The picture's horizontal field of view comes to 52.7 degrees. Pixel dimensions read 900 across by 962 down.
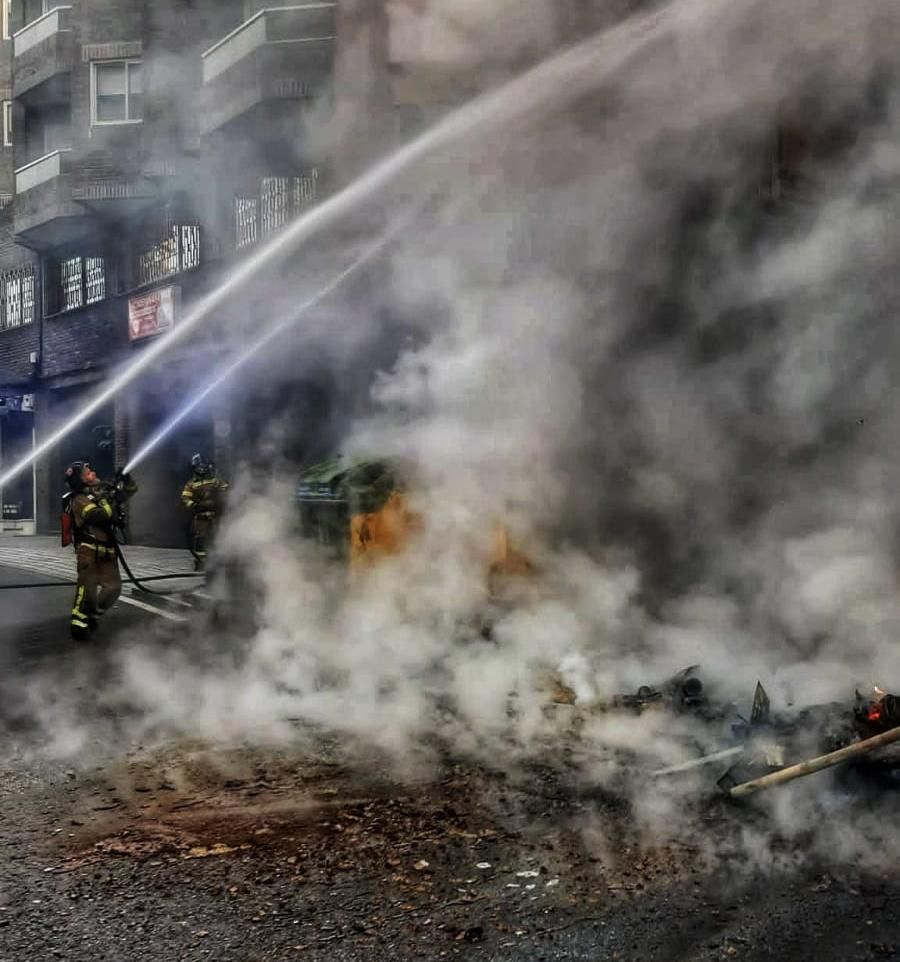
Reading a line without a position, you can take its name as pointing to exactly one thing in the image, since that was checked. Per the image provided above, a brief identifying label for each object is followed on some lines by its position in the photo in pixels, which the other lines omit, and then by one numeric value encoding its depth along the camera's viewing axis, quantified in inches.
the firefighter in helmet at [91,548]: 245.1
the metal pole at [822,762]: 103.0
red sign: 524.1
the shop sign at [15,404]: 648.4
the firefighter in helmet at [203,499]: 372.5
